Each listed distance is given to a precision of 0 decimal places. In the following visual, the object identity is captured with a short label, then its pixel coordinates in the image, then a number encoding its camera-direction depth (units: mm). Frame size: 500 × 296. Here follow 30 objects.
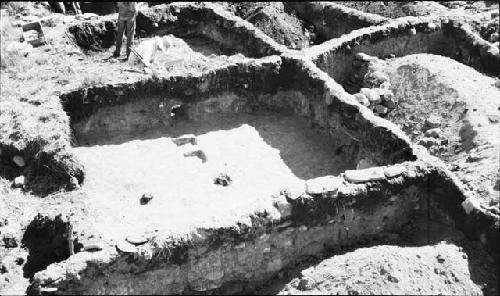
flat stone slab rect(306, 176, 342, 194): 7504
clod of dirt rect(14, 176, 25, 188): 9328
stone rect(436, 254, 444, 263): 7230
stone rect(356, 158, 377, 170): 9680
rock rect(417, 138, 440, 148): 10156
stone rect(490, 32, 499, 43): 13899
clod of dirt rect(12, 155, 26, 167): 9695
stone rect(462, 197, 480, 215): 7559
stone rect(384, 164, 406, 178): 7959
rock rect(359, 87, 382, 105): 11258
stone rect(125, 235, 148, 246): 6698
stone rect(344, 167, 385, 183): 7836
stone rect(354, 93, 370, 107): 11008
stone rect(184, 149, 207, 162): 10343
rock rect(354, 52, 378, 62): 12578
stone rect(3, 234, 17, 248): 8166
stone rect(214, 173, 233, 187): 9625
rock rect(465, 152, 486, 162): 9138
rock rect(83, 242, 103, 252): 6715
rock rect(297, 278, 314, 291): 7004
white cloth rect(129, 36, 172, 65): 13039
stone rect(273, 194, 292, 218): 7293
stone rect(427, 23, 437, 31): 13406
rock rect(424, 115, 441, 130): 10513
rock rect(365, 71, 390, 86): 11938
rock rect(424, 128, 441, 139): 10305
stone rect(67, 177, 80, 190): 9156
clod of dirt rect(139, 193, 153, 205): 9133
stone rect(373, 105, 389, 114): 11284
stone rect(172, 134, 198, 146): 10695
